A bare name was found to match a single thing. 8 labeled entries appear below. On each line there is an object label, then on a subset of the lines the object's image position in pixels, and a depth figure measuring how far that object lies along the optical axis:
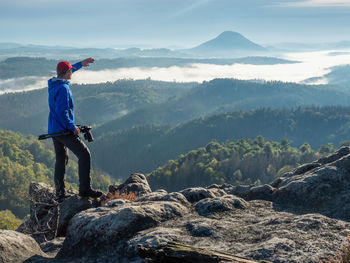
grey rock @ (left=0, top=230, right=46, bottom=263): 8.30
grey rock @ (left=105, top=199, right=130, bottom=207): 12.25
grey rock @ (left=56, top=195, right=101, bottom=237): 14.04
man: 12.18
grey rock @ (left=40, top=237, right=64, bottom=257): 10.75
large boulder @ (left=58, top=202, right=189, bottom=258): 9.09
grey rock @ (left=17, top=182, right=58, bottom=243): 13.52
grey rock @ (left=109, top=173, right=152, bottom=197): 18.30
